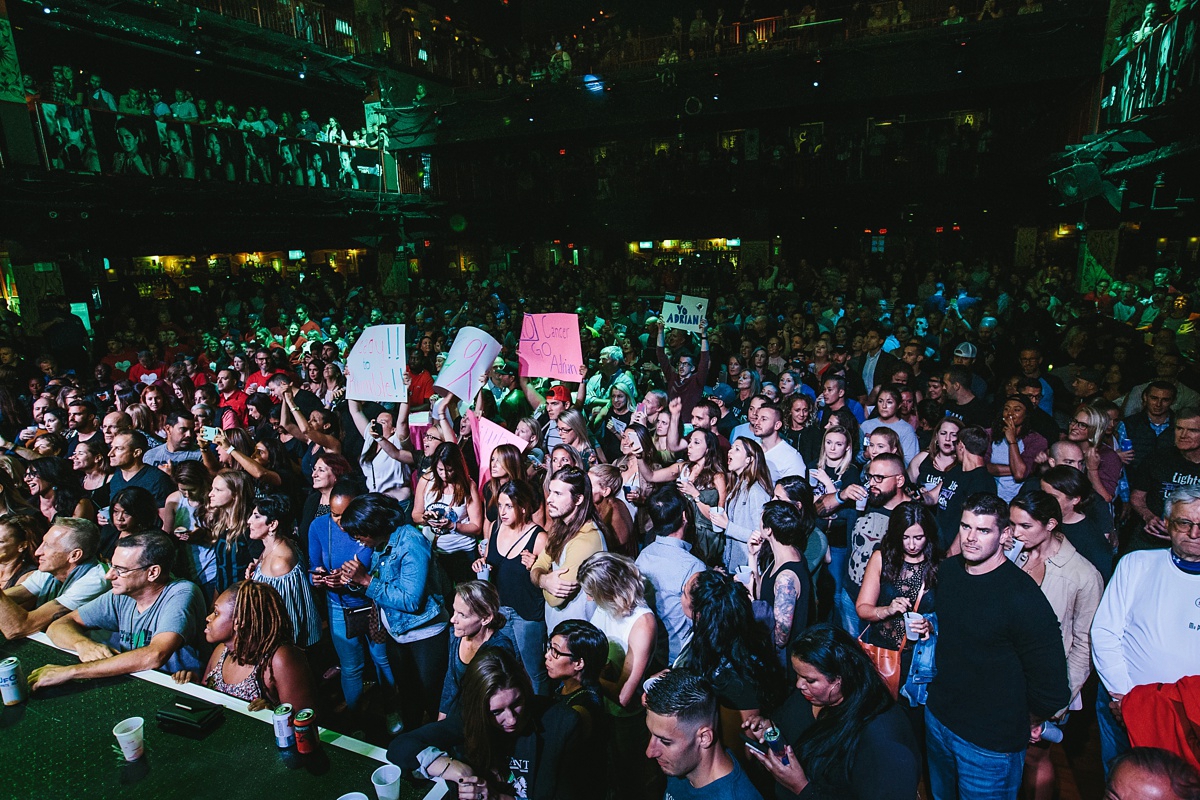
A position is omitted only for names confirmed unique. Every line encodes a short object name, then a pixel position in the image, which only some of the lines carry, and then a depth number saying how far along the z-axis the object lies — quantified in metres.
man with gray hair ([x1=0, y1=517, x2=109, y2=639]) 3.61
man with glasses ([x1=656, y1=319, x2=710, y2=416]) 7.02
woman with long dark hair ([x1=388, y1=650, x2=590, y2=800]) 2.45
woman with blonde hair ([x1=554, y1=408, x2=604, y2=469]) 5.35
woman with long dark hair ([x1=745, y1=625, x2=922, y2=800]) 2.25
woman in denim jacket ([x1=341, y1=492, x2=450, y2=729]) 3.59
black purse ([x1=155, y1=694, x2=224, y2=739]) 2.51
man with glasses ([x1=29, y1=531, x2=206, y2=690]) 3.12
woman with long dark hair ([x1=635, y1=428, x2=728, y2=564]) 4.49
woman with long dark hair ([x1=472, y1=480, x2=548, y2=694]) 3.67
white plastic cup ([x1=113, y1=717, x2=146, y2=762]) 2.38
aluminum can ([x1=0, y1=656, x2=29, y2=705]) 2.74
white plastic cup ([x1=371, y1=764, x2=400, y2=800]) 2.17
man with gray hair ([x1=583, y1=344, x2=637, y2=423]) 7.01
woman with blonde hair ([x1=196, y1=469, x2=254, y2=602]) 4.34
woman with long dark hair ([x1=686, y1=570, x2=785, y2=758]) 3.02
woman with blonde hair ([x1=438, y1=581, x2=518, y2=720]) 3.02
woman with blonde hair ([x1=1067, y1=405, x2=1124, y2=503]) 4.54
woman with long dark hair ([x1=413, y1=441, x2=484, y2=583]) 4.48
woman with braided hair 2.91
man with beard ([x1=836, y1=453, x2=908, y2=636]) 3.79
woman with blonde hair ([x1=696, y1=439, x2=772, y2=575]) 4.27
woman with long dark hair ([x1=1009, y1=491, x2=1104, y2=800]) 3.12
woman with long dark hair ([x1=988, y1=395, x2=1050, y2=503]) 4.75
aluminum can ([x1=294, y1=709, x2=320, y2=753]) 2.35
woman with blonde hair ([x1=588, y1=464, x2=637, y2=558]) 4.18
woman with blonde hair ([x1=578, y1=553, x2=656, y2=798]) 3.05
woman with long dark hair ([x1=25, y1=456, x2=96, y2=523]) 4.81
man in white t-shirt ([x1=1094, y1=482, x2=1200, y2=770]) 2.71
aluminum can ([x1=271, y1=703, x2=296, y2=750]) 2.38
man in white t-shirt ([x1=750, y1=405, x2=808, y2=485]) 4.92
